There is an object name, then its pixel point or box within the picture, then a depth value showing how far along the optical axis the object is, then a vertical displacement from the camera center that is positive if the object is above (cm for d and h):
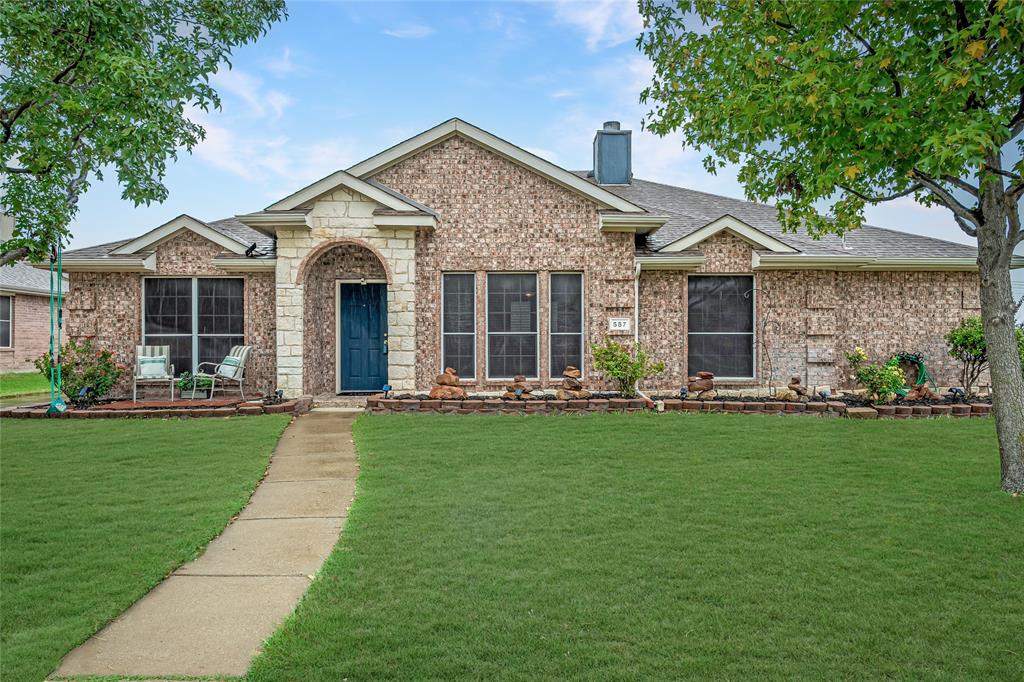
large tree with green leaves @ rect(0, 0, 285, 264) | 554 +242
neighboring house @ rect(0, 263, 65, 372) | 2235 +139
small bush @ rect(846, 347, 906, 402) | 1134 -53
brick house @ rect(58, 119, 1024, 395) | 1227 +138
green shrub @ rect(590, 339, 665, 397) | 1185 -24
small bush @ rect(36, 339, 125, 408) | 1198 -28
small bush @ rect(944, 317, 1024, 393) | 1259 +8
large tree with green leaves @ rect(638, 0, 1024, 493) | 572 +242
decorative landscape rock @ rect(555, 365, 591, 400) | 1141 -63
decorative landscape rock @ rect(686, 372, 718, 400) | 1190 -66
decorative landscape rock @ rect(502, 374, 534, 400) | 1138 -67
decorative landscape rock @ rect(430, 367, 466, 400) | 1139 -63
